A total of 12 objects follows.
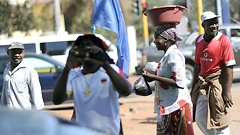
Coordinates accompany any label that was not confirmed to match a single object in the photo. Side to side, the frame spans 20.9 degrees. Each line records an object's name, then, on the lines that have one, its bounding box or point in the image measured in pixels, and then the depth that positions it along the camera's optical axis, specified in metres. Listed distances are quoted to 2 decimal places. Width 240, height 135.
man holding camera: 4.99
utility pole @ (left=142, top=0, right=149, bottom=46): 27.89
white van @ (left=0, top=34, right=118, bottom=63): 20.31
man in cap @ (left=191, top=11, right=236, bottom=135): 7.56
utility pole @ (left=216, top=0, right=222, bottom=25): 22.61
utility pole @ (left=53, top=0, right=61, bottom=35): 28.03
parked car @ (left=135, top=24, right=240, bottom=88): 18.84
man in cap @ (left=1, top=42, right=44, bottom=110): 7.70
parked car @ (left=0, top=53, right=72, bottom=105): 15.91
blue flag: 8.29
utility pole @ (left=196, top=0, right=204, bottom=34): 14.27
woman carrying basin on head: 6.57
